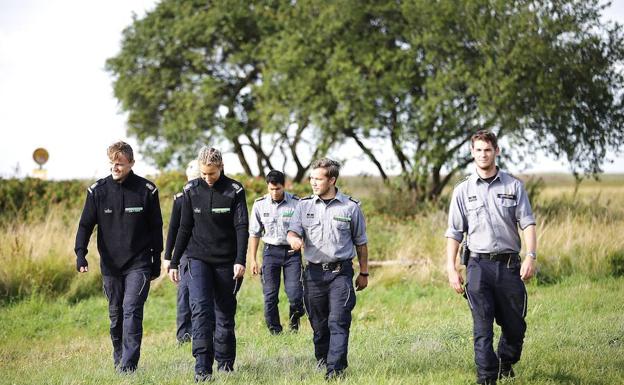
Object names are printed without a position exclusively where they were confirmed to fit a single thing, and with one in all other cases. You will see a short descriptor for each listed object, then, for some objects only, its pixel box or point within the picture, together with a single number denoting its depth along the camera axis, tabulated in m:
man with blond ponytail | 14.35
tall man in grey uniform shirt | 12.81
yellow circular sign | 56.53
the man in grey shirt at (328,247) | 13.81
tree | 46.09
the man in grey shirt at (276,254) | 20.58
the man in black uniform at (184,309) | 19.75
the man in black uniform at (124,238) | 15.26
